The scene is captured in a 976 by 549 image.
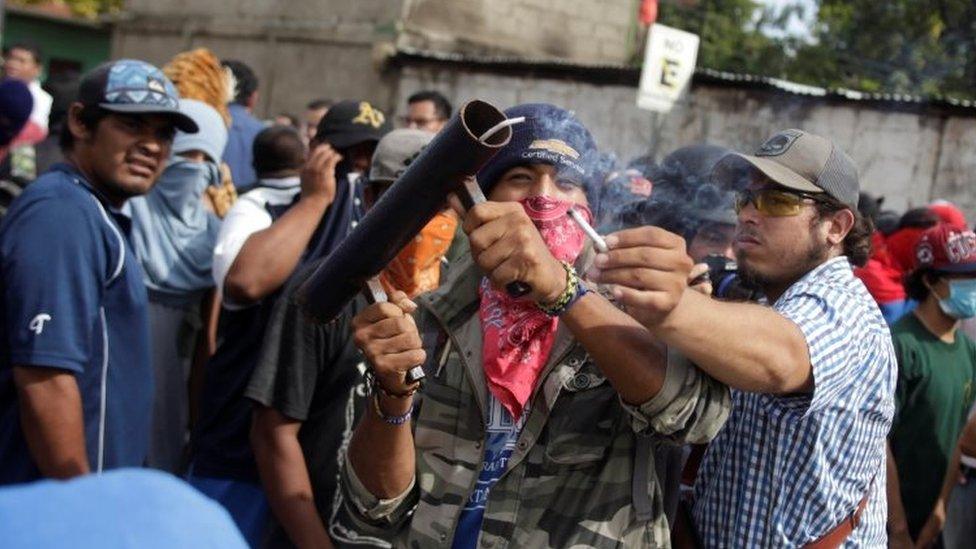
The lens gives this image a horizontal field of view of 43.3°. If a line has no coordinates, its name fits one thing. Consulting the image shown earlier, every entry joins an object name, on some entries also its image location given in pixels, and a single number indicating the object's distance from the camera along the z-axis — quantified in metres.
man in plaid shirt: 2.27
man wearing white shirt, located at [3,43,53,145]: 8.67
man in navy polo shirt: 3.18
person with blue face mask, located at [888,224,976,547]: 5.26
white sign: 9.92
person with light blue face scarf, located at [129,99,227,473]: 4.82
